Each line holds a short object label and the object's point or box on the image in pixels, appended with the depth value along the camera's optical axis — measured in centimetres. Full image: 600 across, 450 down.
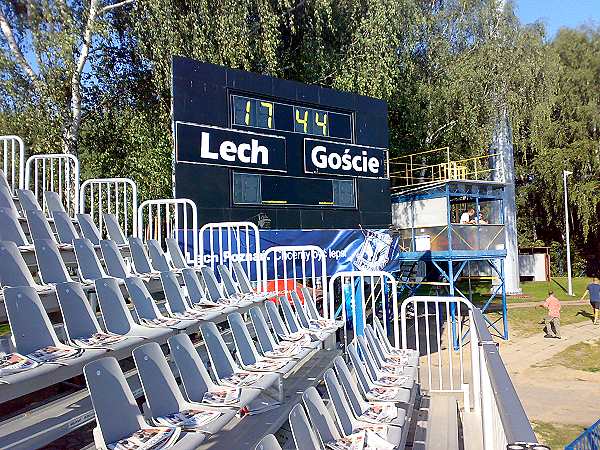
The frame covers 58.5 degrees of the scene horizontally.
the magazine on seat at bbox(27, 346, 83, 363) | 309
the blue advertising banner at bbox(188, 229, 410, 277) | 988
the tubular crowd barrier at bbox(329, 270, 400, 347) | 610
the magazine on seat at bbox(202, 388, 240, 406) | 330
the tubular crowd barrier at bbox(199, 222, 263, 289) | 674
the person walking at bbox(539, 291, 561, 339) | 1488
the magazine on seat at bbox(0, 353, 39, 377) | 281
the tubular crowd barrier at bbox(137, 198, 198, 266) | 696
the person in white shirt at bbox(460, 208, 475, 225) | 1578
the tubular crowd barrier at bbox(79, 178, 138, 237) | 688
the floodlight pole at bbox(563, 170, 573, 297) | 2258
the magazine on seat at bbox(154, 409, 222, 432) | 293
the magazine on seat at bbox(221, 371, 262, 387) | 369
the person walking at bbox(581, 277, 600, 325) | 1686
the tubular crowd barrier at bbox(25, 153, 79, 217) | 658
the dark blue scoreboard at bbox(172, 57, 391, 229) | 899
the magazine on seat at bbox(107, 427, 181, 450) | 260
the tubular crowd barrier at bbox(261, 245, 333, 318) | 670
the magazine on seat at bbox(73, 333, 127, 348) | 346
